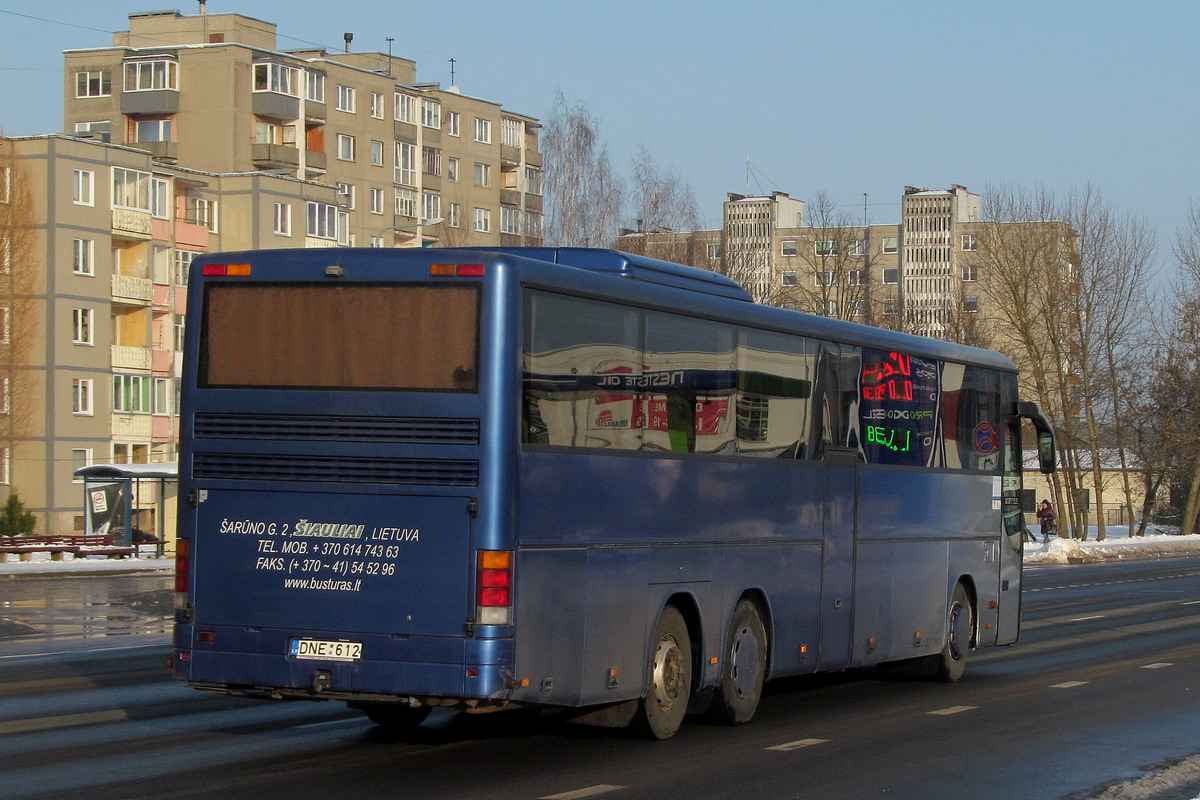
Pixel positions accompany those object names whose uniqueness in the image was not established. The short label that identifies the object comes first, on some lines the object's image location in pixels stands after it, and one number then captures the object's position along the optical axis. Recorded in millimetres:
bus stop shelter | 43156
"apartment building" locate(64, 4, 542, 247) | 84312
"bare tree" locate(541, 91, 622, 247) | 65625
